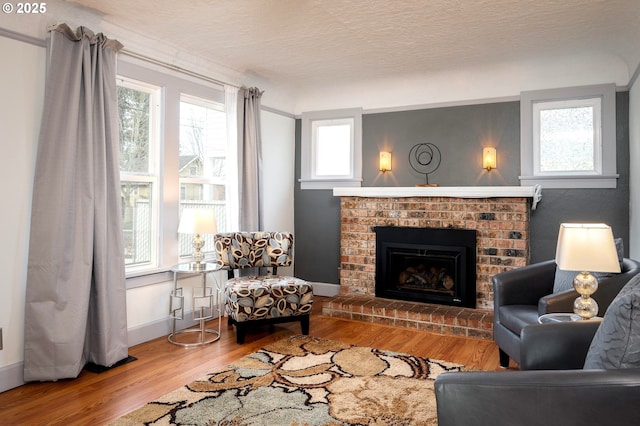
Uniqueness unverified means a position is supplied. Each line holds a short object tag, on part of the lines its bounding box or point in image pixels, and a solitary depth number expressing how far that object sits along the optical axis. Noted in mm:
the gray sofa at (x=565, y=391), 1283
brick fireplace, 4230
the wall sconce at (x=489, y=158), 4535
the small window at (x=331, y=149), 5320
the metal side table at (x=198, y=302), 3709
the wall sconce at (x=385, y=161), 5082
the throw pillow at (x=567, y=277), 2744
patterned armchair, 3658
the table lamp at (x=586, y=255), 2193
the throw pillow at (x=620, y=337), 1364
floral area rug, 2369
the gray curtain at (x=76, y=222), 2877
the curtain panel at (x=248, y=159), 4625
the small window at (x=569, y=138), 4137
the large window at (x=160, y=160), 3682
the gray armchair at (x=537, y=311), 1843
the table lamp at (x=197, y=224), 3678
